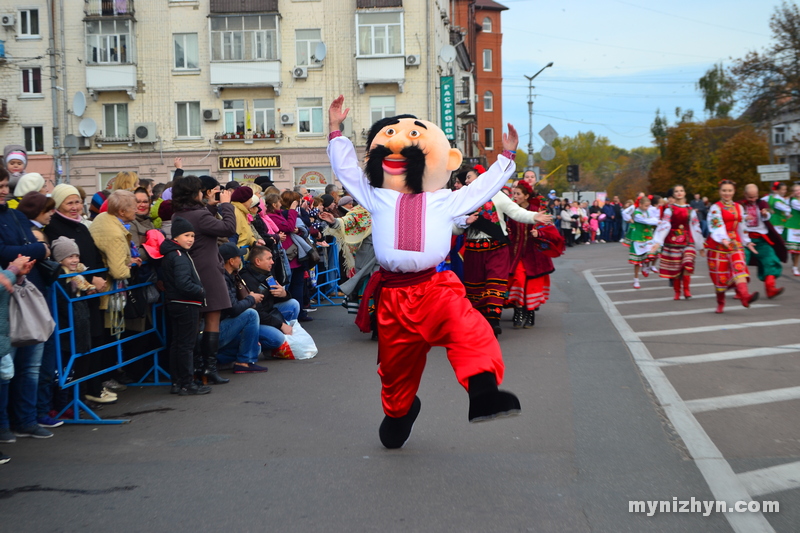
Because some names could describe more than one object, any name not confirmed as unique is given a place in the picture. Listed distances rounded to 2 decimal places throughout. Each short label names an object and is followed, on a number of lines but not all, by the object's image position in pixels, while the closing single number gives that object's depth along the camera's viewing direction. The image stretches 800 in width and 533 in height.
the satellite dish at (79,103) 30.73
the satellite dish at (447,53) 35.00
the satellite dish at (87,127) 34.62
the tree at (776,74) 26.08
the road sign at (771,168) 25.36
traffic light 38.35
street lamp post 44.33
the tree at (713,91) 64.38
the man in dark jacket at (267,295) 8.94
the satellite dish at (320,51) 35.16
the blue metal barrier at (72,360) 6.20
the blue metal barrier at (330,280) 14.45
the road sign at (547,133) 32.97
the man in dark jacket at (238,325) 8.38
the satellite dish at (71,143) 32.58
